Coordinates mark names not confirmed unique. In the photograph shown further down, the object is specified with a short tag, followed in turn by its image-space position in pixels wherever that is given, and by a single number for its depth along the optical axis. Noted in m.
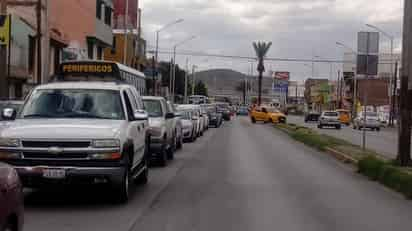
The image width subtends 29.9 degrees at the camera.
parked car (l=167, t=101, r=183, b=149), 24.02
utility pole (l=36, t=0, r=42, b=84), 31.62
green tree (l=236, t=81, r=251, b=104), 181.73
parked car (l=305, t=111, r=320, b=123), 86.75
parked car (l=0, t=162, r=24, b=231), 6.77
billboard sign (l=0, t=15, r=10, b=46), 23.66
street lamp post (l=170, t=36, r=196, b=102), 95.06
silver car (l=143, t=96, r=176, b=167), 19.98
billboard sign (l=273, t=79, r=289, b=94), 123.38
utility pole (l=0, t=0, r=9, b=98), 25.64
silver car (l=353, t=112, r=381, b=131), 63.93
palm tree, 91.38
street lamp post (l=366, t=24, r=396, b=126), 81.94
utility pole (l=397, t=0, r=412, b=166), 19.00
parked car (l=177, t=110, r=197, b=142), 32.84
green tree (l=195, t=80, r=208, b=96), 161.75
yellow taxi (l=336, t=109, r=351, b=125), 80.40
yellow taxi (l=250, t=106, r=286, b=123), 70.00
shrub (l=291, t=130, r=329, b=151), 30.02
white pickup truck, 11.69
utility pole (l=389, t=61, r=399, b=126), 79.76
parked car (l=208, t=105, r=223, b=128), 55.61
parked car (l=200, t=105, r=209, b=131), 43.13
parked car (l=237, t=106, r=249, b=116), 116.32
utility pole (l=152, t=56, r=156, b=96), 60.10
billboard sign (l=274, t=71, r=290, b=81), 145.74
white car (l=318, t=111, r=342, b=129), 62.76
